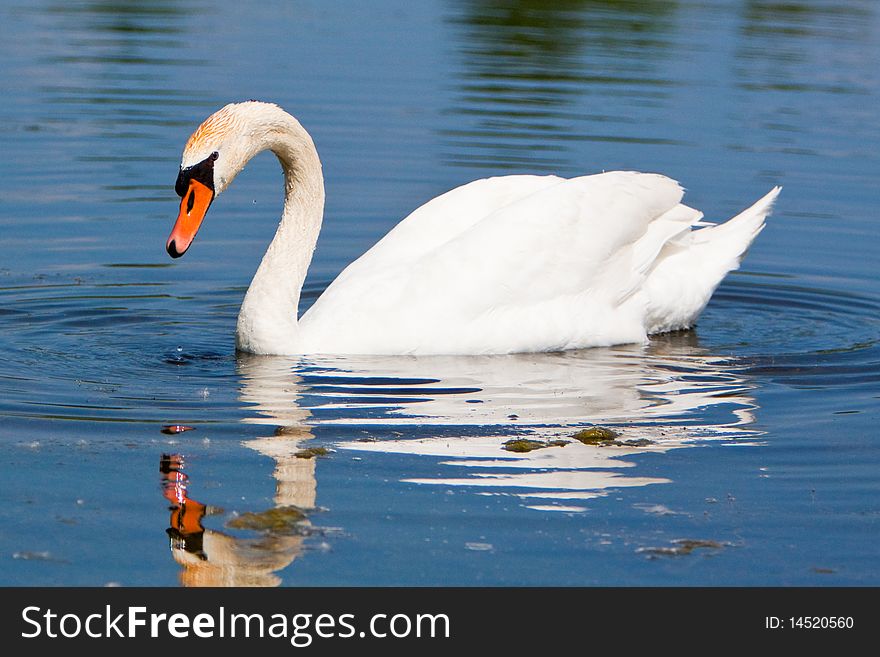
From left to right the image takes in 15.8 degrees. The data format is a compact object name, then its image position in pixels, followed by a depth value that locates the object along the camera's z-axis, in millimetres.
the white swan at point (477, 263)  18234
